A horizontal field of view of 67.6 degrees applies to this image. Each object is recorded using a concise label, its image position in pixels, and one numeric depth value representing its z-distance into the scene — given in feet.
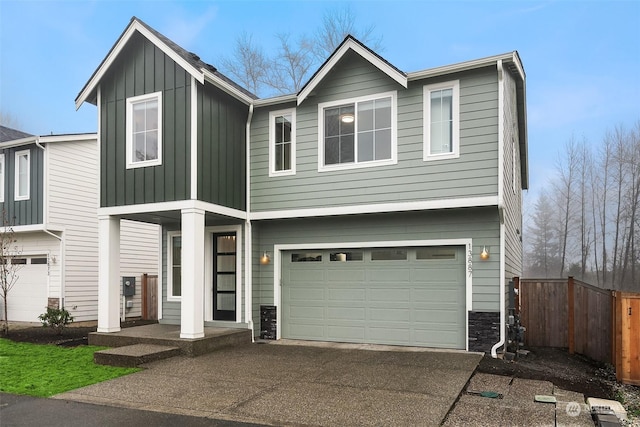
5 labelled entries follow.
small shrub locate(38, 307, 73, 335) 38.34
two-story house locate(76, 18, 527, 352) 28.60
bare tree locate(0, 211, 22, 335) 44.96
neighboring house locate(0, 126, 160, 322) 44.57
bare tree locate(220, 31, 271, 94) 73.67
